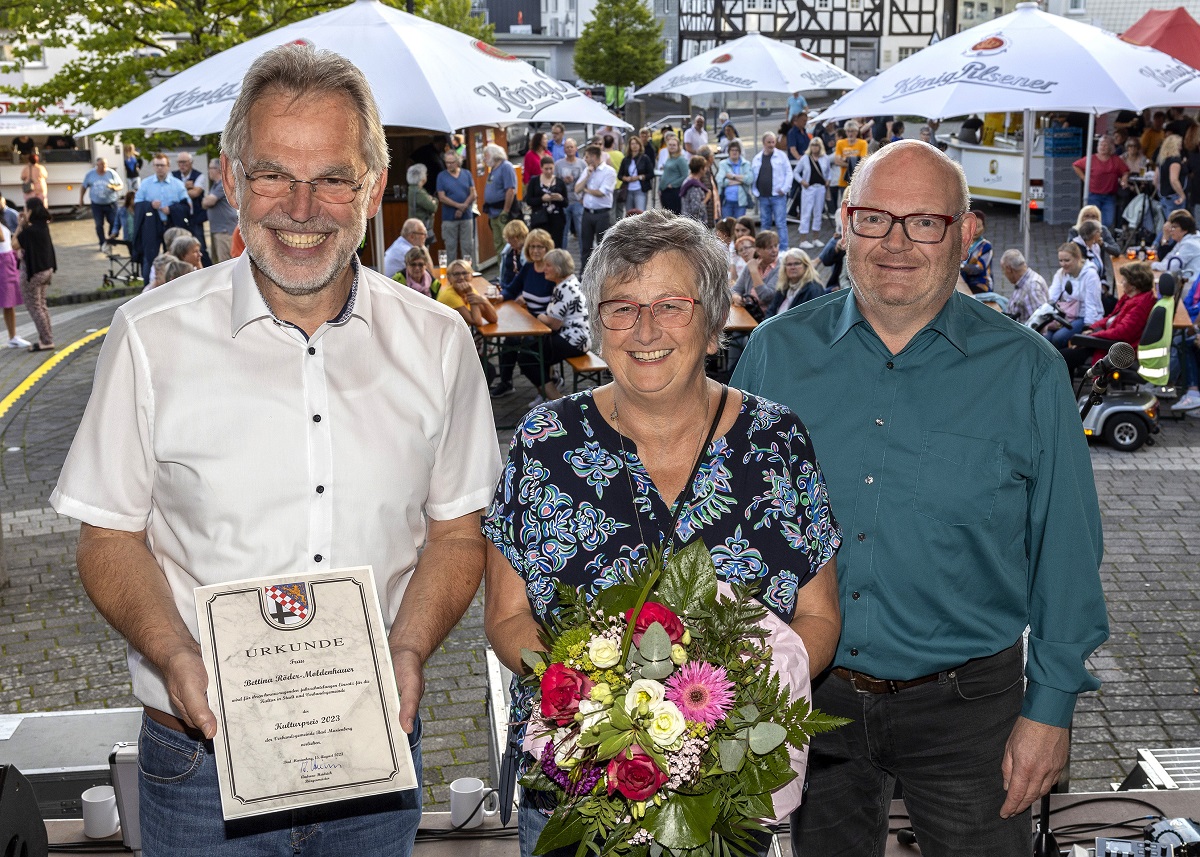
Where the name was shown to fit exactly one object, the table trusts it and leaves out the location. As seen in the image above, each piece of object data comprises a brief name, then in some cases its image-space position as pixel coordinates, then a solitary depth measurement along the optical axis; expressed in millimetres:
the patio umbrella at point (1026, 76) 11133
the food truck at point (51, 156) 32594
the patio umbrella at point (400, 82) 9508
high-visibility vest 10570
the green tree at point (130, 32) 19312
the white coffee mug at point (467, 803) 4176
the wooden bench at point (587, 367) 10906
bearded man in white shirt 2410
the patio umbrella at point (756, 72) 20828
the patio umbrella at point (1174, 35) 19078
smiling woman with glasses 2568
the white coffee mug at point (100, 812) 4059
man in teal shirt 2982
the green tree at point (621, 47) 59375
